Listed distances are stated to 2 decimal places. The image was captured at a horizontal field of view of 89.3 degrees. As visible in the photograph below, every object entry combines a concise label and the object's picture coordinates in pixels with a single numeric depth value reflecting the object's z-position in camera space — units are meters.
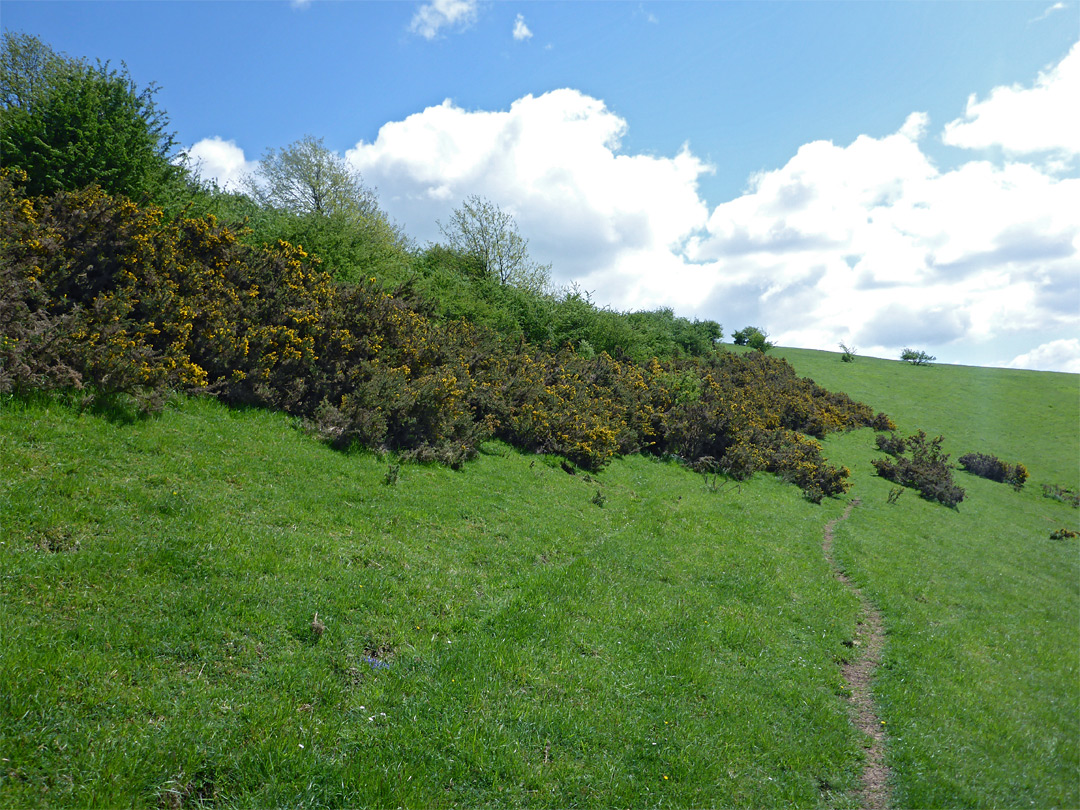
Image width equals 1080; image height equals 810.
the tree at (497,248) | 45.22
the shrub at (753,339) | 68.50
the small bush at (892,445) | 38.41
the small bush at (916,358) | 76.88
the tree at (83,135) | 13.27
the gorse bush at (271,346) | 10.27
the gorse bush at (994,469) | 37.28
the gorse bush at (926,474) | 30.36
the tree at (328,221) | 19.72
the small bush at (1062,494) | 34.58
